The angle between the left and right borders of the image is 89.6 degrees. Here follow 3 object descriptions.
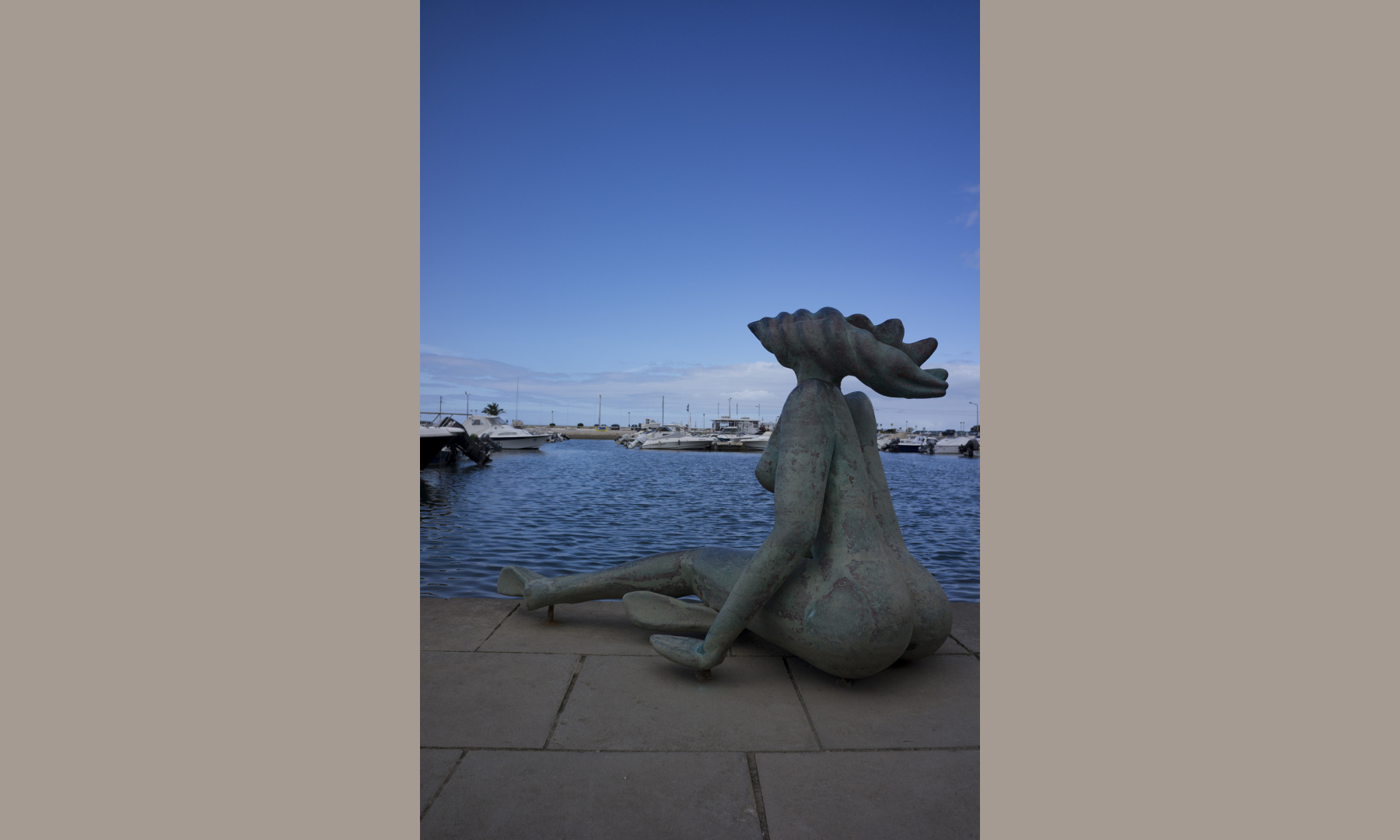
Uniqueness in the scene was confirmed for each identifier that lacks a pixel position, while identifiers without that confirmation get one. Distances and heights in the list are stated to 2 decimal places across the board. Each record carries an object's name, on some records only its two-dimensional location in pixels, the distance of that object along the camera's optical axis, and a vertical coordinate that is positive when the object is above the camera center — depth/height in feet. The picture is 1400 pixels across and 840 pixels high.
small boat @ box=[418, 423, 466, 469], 93.71 -1.97
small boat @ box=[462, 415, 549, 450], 151.23 -1.55
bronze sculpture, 10.44 -1.72
